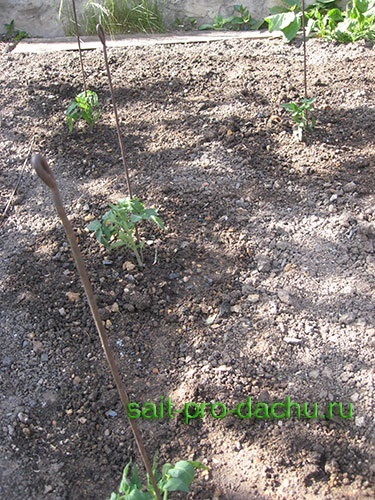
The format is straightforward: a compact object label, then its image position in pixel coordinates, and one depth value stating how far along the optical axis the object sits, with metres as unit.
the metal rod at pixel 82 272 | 1.27
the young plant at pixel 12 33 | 5.30
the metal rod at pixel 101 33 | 2.65
